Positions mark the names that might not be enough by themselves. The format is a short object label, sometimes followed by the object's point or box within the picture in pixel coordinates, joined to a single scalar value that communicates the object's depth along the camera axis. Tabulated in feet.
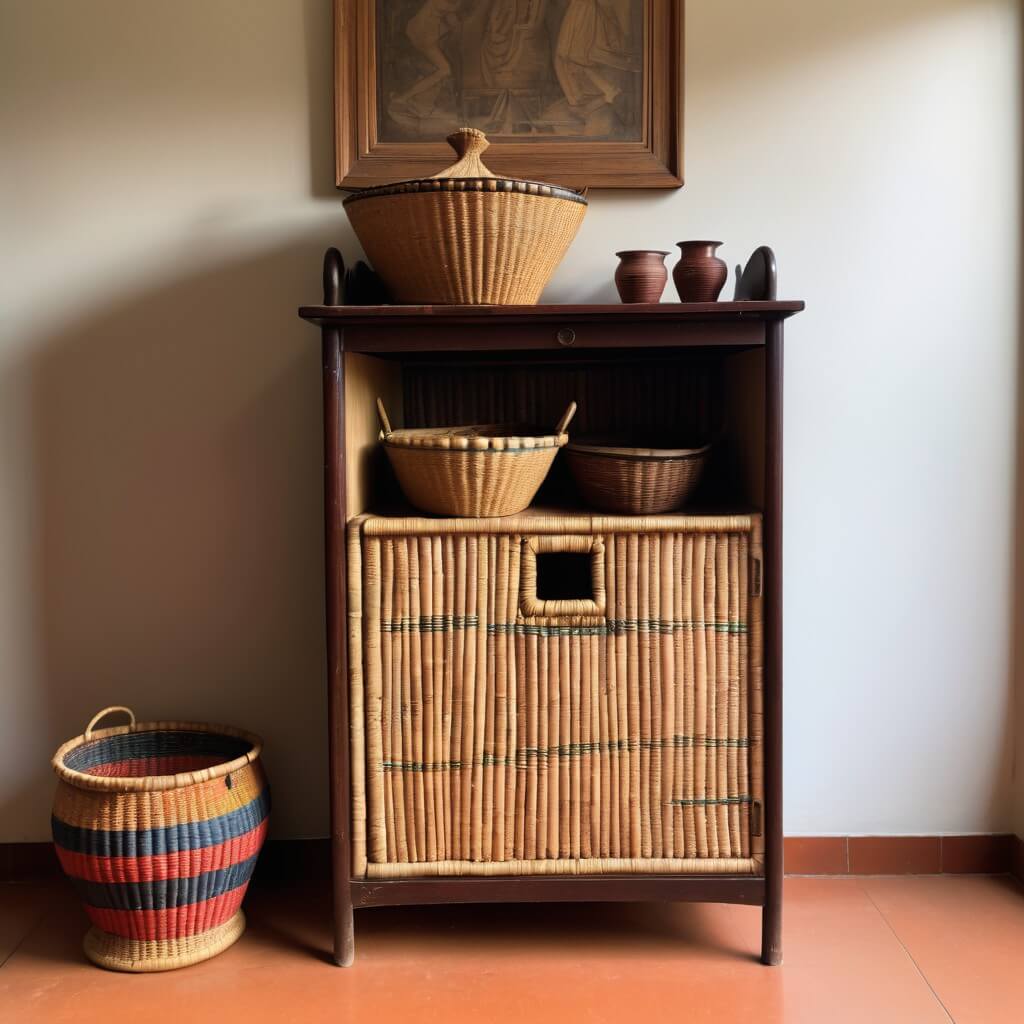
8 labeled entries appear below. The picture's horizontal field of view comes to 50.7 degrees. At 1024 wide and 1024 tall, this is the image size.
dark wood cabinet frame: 6.34
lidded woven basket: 6.32
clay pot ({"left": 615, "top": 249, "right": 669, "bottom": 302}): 6.99
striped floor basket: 6.53
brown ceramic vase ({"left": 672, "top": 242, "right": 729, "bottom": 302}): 6.94
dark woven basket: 6.59
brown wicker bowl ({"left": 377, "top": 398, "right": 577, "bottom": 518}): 6.33
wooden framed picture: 7.58
